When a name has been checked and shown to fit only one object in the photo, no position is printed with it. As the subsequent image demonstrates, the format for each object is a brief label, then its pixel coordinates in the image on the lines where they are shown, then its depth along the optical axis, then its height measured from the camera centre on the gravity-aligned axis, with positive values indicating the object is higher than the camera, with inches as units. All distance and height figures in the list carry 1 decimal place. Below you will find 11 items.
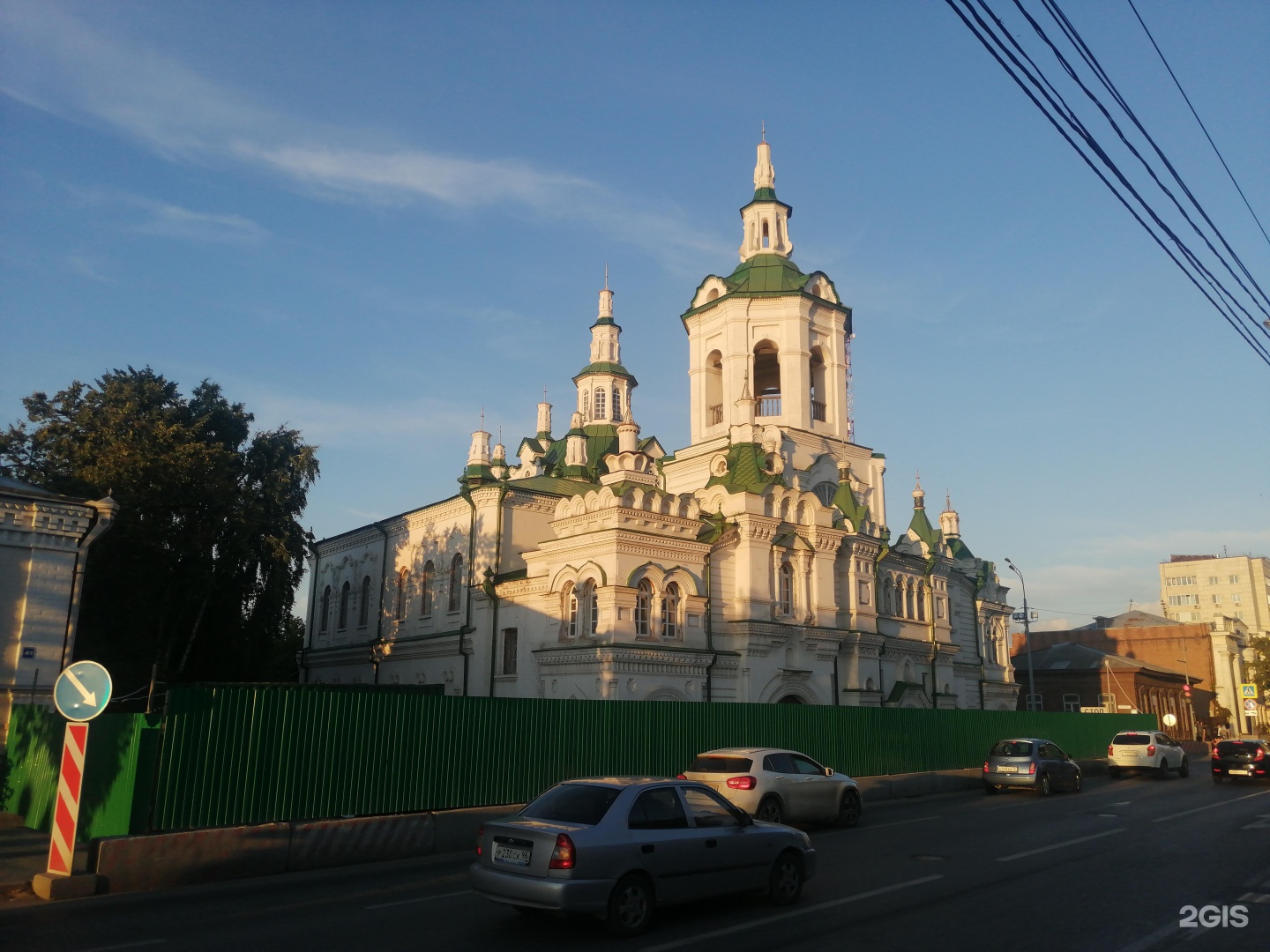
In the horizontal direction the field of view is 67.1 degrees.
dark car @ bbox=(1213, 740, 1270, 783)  1084.5 -60.3
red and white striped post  412.8 -47.9
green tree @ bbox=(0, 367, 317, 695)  1045.2 +198.8
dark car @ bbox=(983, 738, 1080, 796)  928.9 -62.3
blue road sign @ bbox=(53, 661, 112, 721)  411.8 -0.9
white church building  1064.2 +178.3
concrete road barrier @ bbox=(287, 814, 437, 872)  498.3 -78.7
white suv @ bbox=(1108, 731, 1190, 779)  1186.6 -60.9
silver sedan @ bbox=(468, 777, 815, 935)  324.8 -55.3
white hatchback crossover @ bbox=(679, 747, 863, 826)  613.3 -54.4
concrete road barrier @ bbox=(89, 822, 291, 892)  424.8 -76.3
